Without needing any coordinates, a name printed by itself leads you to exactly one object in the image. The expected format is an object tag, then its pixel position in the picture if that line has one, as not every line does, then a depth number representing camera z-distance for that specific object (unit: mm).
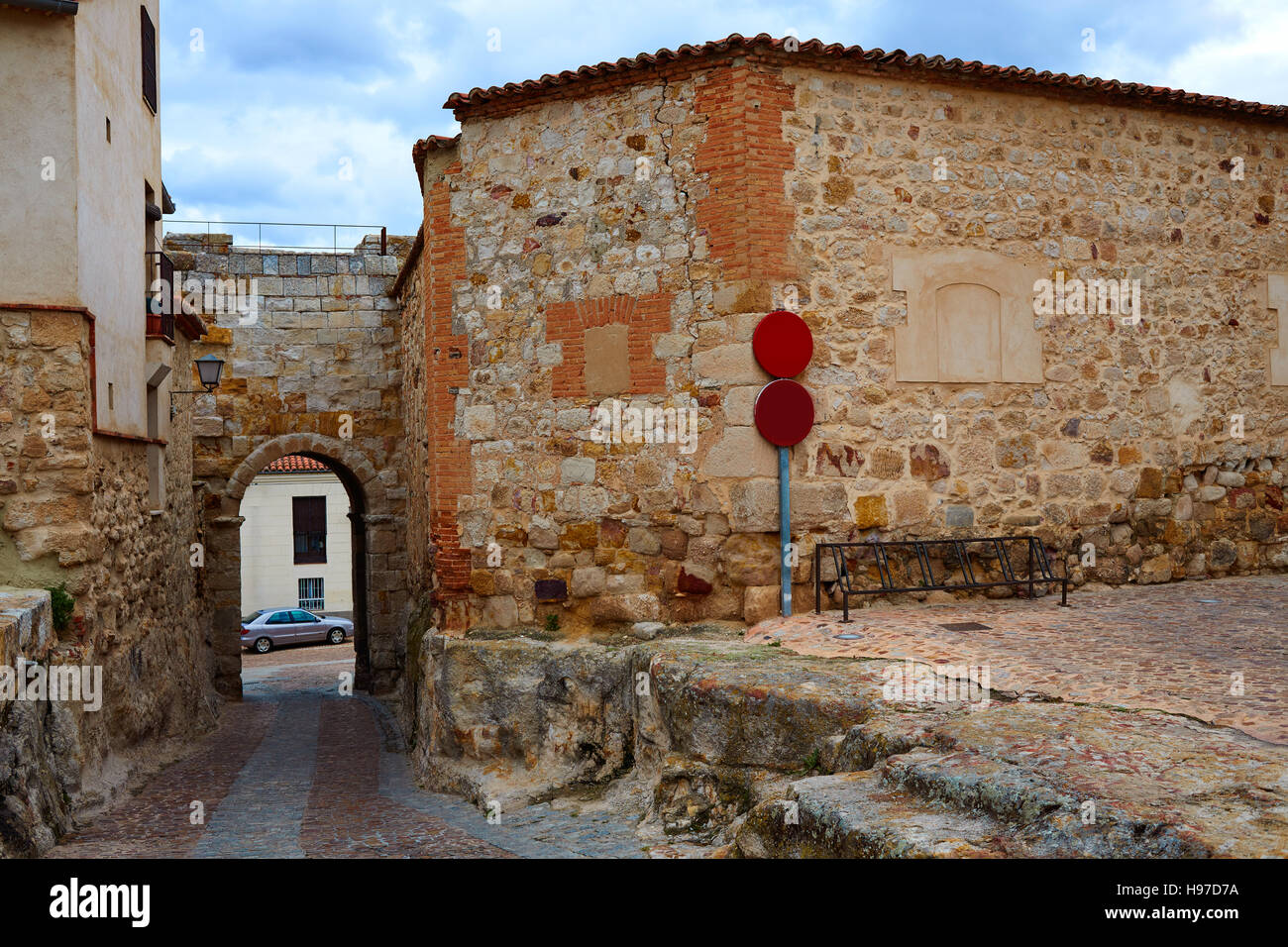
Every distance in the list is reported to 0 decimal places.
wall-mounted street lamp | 12336
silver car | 25375
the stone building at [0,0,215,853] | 6992
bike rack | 8328
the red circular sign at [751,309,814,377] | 8258
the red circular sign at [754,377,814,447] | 8273
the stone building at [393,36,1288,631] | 8422
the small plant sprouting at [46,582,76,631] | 7508
